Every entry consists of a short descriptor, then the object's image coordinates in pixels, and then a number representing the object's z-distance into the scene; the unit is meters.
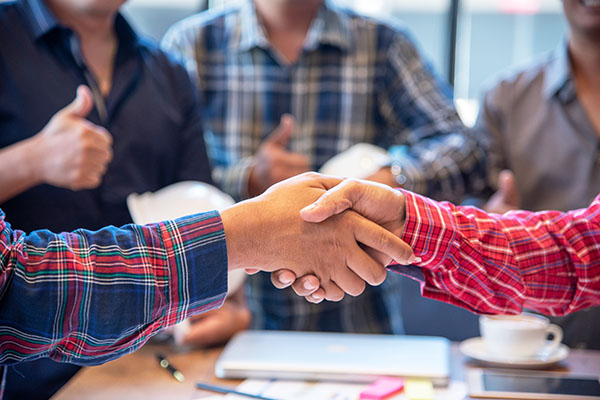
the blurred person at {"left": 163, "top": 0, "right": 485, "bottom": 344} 2.05
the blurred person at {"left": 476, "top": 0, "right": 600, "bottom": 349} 1.97
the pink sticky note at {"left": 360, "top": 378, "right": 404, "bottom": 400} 1.17
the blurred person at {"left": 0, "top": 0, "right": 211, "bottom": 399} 1.44
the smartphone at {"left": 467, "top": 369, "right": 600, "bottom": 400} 1.18
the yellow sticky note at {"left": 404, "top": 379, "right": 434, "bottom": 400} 1.17
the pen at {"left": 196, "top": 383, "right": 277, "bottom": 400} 1.17
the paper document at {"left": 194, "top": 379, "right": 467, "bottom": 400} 1.19
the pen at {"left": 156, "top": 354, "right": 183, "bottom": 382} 1.30
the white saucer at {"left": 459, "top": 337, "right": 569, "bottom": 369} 1.36
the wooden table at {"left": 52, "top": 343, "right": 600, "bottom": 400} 1.22
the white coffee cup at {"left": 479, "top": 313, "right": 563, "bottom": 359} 1.37
